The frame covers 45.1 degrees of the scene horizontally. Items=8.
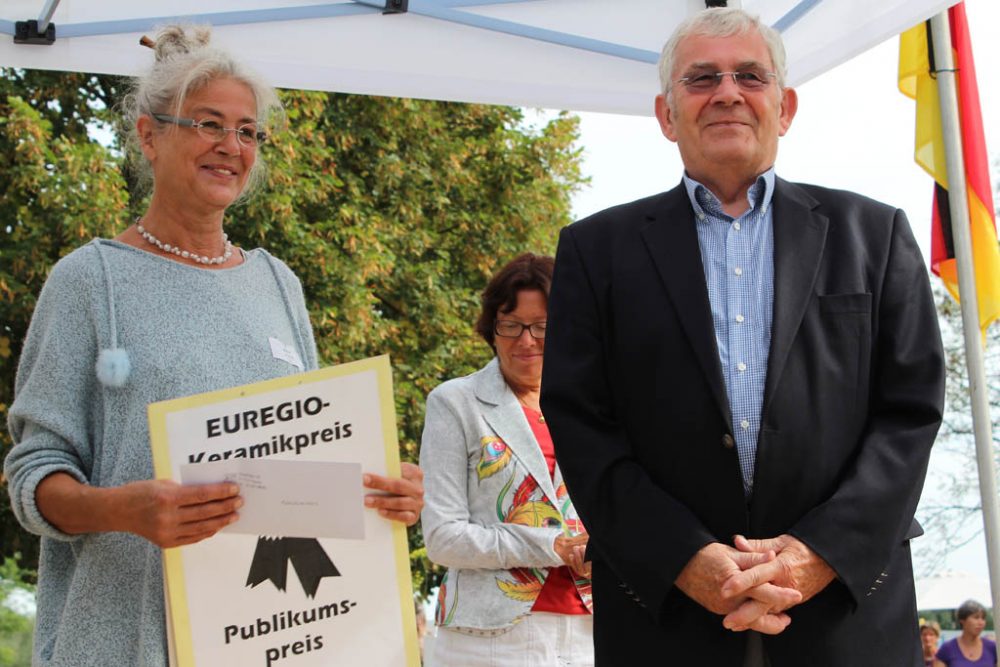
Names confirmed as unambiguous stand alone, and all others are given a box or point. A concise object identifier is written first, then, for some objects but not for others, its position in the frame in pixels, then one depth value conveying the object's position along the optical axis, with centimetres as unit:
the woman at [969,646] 1159
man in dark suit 246
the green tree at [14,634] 2000
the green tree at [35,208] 1225
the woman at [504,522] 377
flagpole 509
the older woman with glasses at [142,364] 233
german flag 552
